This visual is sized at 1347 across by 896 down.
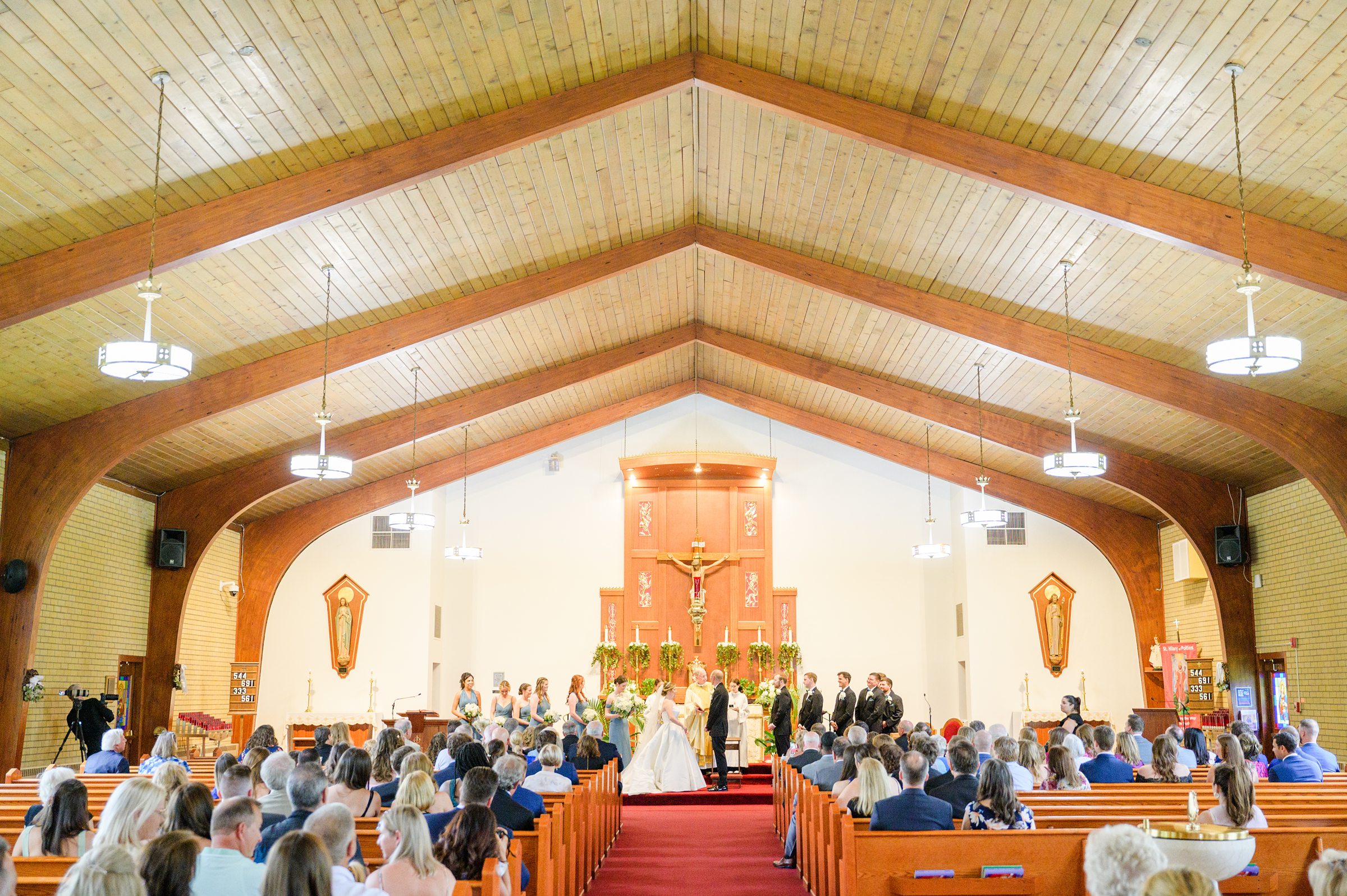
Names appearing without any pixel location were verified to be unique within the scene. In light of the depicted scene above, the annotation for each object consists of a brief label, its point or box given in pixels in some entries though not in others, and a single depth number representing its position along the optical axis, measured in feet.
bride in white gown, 43.06
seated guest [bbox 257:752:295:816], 18.38
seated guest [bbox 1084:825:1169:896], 9.64
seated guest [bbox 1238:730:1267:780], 27.09
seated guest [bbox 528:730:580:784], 27.48
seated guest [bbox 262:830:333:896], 9.71
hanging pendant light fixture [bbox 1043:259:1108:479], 35.45
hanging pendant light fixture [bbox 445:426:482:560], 52.31
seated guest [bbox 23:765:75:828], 17.67
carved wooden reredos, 59.11
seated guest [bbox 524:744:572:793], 25.38
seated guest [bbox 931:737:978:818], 20.42
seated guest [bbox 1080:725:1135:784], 25.40
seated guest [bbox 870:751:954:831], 17.89
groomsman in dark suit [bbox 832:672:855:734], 42.70
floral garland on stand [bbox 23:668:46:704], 35.37
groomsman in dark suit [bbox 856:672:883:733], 41.81
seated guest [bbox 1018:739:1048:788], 23.99
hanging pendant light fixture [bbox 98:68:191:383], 22.27
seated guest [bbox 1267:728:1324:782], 26.32
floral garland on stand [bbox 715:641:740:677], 58.08
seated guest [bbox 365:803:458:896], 12.43
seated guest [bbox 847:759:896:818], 20.18
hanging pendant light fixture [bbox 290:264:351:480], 36.11
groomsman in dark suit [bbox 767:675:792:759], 43.73
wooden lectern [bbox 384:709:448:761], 52.44
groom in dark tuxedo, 43.50
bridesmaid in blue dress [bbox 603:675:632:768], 45.21
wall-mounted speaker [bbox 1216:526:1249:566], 45.03
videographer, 37.63
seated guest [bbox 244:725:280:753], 24.56
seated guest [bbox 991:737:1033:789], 23.17
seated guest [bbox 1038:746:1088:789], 22.74
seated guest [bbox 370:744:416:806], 20.97
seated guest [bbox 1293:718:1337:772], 28.19
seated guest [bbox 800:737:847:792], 27.07
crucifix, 58.44
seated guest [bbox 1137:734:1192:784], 25.36
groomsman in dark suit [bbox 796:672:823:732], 43.14
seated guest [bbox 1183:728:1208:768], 28.53
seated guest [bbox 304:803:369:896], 12.40
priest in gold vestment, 50.03
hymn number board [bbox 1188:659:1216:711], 47.96
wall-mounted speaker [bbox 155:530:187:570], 46.21
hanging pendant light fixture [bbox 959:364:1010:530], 48.52
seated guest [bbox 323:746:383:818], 18.70
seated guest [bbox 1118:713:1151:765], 29.97
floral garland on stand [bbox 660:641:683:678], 57.82
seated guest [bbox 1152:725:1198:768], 26.66
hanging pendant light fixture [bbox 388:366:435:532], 47.78
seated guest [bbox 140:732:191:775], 24.94
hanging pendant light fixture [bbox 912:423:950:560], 52.11
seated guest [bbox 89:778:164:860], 12.55
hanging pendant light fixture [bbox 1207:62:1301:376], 22.36
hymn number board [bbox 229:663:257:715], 53.93
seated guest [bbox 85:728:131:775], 27.40
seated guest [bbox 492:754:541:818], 20.06
